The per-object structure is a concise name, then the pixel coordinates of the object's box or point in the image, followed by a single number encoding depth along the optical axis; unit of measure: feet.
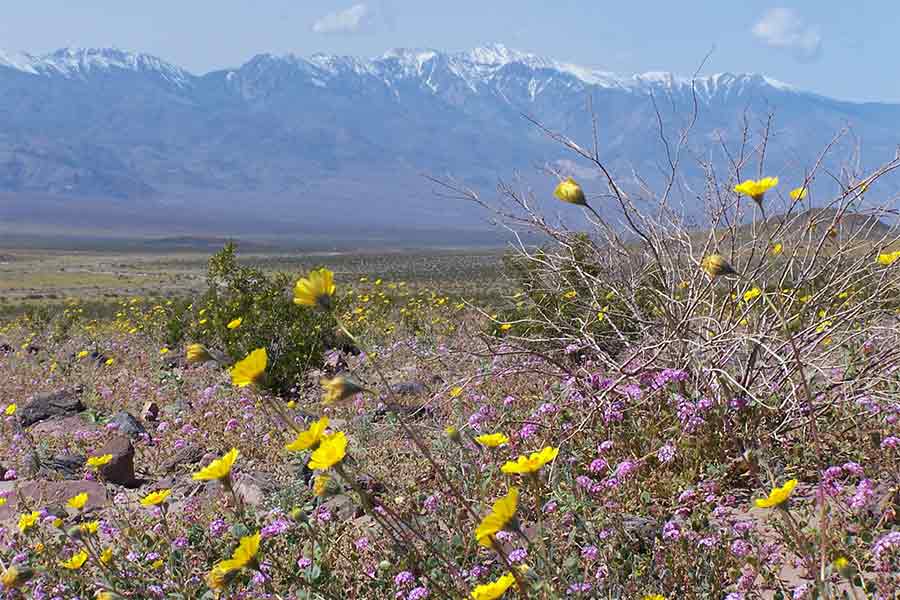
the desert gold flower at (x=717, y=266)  6.93
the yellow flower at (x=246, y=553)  6.63
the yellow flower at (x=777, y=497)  5.65
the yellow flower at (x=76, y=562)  8.48
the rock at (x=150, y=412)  20.69
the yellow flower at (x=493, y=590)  5.88
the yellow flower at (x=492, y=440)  7.84
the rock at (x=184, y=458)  16.49
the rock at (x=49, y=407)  21.40
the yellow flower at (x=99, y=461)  10.59
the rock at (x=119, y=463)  15.06
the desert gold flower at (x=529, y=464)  6.40
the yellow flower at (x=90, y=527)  8.96
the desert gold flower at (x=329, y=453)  6.02
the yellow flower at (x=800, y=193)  10.95
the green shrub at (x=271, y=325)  24.50
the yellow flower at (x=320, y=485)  7.50
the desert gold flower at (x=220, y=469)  7.18
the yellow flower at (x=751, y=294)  12.56
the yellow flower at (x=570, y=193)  8.23
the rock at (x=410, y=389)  19.90
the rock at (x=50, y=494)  13.48
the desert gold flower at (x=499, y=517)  5.61
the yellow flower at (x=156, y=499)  8.60
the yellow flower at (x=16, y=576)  7.61
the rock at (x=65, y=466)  16.01
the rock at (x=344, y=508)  11.70
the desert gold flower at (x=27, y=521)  8.85
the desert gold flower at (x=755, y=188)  7.69
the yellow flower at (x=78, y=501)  8.99
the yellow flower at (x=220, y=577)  6.87
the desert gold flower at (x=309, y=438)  6.43
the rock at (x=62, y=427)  19.21
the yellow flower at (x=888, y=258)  11.46
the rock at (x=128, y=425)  18.33
